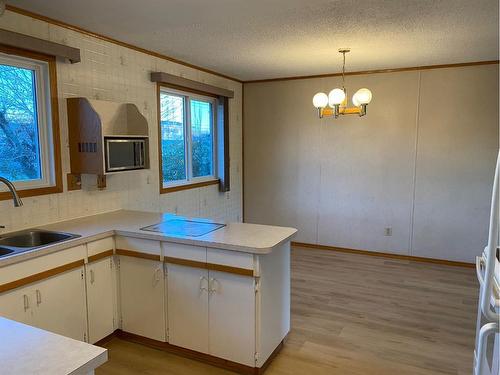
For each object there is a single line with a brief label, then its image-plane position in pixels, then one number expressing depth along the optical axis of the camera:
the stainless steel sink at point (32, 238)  2.51
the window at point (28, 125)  2.68
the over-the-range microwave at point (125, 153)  2.97
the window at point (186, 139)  4.24
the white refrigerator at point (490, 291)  1.19
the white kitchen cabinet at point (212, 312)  2.38
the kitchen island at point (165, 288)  2.29
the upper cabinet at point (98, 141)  2.91
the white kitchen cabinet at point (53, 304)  2.13
